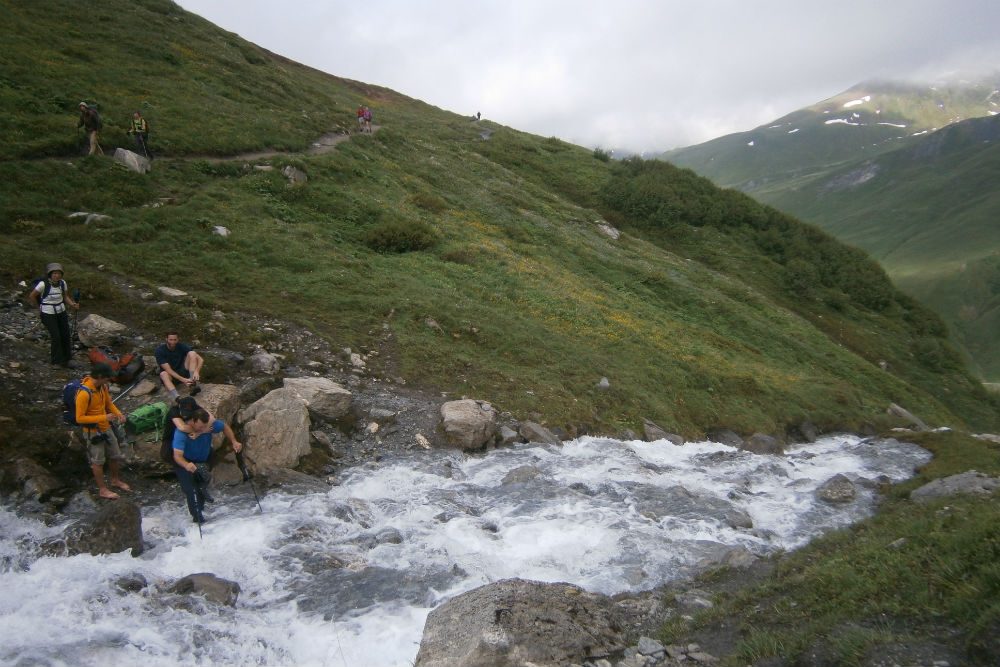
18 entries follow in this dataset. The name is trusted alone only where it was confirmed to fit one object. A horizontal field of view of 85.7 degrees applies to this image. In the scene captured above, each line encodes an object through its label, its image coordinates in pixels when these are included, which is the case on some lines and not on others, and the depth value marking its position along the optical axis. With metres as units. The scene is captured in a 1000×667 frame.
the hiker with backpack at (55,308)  13.40
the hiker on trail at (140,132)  25.95
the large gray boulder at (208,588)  9.30
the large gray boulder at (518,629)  7.61
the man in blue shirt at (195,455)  10.71
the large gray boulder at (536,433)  17.47
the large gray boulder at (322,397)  15.38
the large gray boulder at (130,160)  24.81
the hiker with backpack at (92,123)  23.97
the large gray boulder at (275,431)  13.34
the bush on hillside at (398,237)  27.95
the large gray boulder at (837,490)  15.48
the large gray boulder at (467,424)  16.34
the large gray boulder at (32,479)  10.63
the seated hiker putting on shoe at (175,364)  13.47
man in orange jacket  10.91
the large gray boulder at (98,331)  14.98
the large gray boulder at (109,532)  9.75
